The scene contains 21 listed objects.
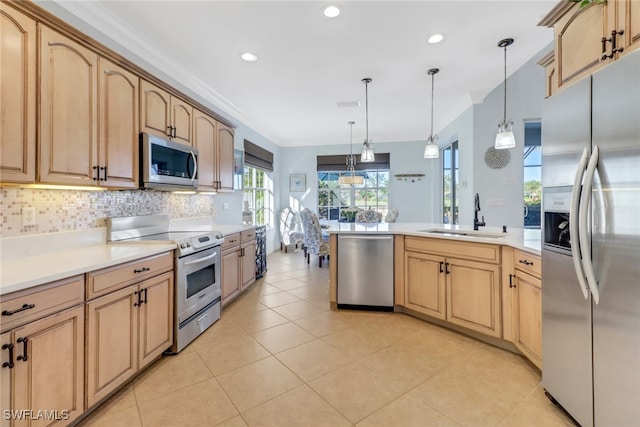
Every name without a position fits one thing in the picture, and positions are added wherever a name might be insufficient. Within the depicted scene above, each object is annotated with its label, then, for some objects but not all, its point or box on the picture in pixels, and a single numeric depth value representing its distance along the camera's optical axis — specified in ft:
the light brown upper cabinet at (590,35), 4.14
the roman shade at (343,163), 22.36
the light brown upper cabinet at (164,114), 7.82
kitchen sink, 8.37
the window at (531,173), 13.73
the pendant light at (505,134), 9.20
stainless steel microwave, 7.66
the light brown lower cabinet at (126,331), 5.08
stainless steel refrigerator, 3.84
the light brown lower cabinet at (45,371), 3.86
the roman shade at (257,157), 16.87
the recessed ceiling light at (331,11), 7.23
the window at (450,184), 17.61
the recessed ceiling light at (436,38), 8.62
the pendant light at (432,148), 11.39
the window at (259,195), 17.90
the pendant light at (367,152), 12.77
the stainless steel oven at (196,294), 7.46
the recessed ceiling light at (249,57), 9.50
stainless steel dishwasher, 9.90
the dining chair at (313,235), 16.22
